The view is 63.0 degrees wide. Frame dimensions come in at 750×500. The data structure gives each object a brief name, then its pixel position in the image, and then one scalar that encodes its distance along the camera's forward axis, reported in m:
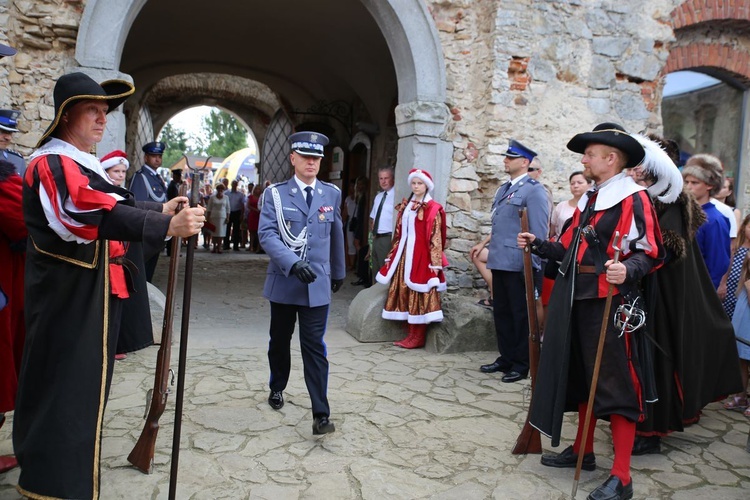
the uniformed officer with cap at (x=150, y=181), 6.31
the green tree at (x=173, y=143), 41.75
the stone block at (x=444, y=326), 5.60
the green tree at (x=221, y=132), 39.34
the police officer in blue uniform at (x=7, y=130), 3.64
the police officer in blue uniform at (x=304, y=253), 3.54
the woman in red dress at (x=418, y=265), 5.62
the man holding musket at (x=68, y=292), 2.23
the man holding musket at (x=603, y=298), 2.91
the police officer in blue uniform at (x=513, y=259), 4.79
